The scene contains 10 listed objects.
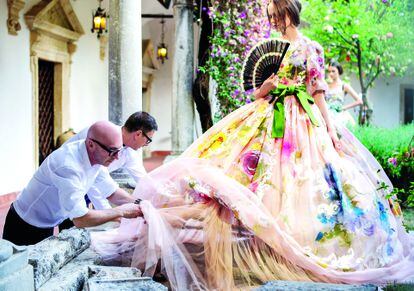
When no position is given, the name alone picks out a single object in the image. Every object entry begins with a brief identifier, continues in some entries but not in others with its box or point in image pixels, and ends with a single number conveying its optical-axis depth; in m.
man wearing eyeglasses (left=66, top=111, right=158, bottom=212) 4.82
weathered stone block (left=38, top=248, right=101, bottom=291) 3.68
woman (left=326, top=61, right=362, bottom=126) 10.16
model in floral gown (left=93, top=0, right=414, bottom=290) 4.30
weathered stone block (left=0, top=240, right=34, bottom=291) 3.07
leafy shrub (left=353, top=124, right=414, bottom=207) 8.95
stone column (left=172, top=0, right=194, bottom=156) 10.68
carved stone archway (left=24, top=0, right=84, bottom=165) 10.85
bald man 3.99
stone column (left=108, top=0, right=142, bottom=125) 7.22
